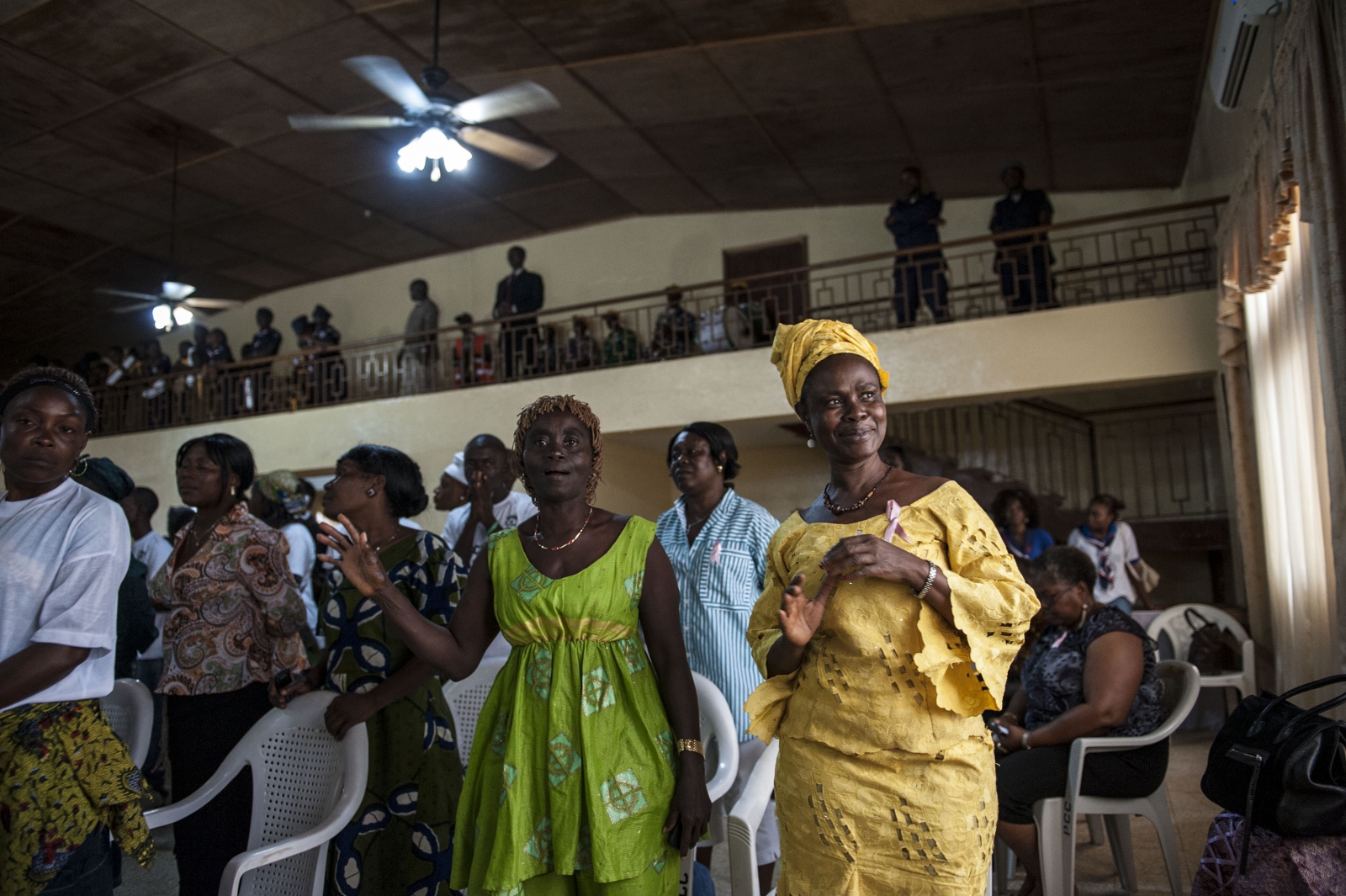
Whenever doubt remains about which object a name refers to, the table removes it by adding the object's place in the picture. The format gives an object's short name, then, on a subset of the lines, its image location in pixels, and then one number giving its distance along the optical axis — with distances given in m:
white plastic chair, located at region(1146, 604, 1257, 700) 4.73
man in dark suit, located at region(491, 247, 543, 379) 10.28
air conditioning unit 3.88
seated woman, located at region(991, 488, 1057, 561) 6.67
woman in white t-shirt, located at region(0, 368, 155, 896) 1.66
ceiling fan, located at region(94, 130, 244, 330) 9.05
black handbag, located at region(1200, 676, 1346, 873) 2.00
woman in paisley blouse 2.54
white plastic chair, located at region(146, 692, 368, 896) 2.16
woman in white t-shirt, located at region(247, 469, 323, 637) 4.66
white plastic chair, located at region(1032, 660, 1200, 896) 2.78
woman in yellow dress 1.46
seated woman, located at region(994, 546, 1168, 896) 2.79
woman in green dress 1.70
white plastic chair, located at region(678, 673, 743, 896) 2.16
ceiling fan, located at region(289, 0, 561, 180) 5.51
